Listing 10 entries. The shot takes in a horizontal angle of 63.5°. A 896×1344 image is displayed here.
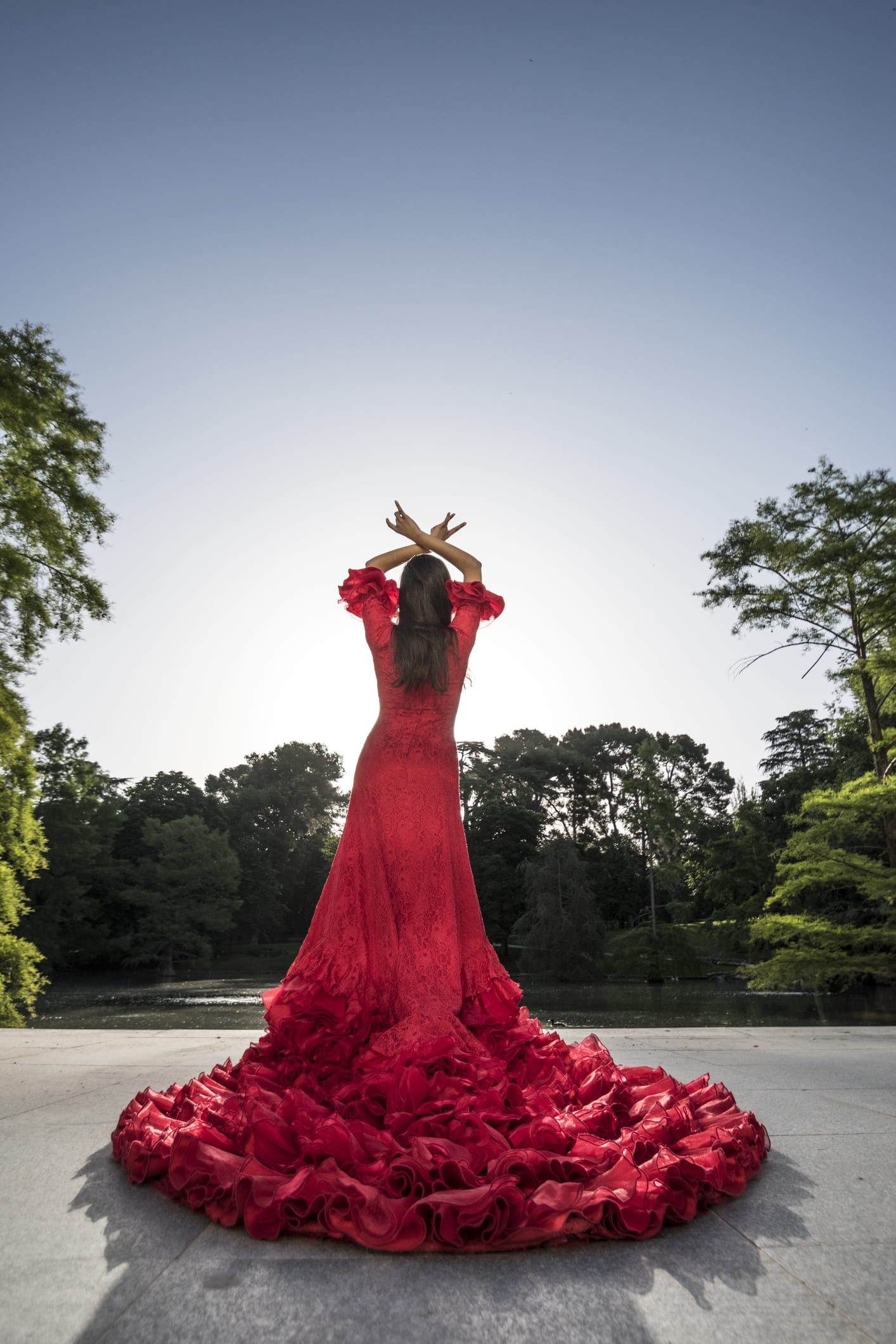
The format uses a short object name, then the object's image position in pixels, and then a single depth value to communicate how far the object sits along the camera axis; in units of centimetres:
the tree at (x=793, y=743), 5181
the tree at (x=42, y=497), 1015
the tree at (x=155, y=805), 3947
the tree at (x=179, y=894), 3422
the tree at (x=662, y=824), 3759
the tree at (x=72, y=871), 3131
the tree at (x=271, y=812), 4309
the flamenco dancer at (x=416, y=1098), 184
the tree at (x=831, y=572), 1381
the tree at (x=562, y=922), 2944
